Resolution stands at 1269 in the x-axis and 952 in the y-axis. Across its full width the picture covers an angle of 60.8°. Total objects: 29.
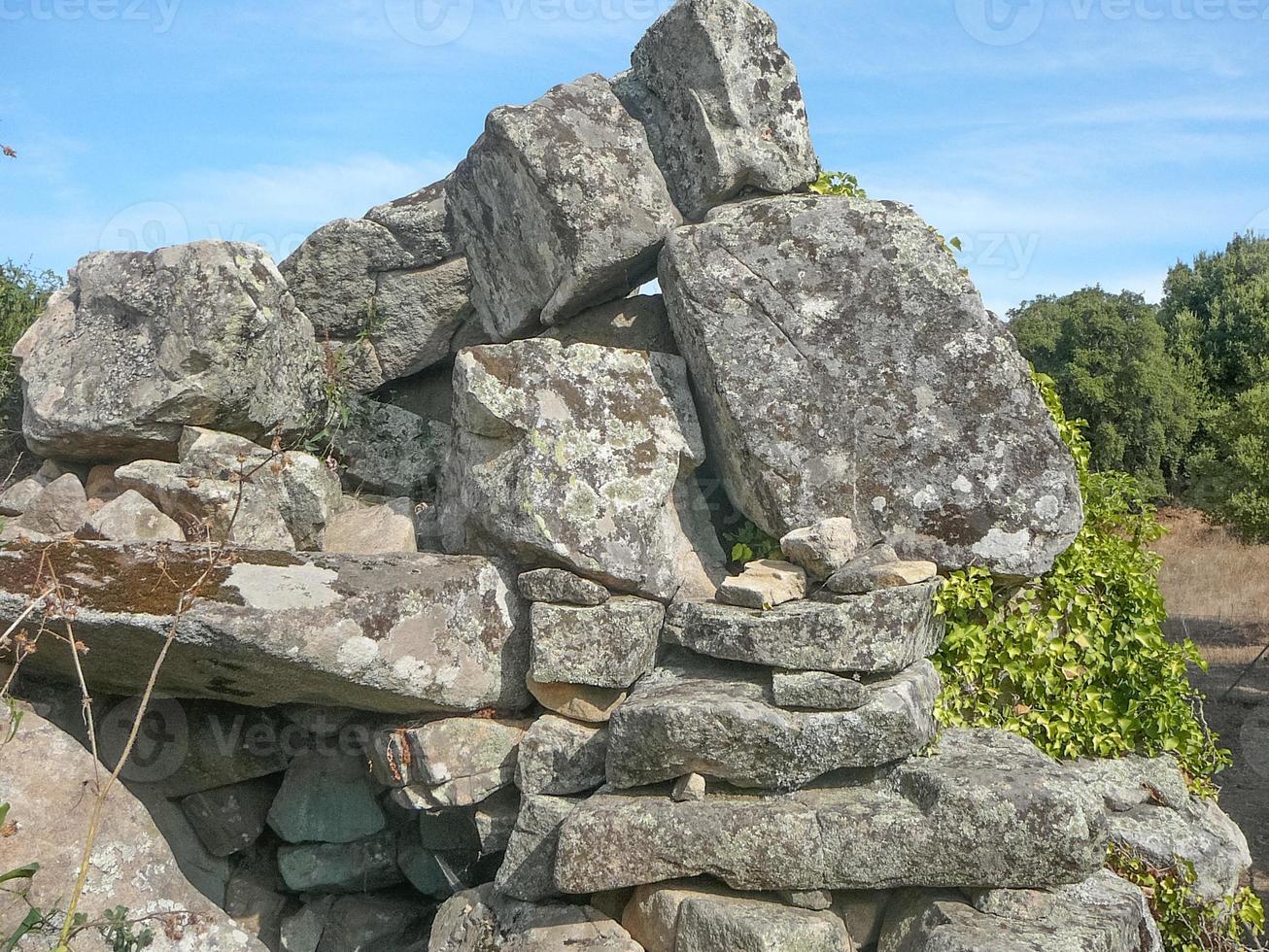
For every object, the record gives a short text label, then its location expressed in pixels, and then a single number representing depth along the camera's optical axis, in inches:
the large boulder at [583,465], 217.5
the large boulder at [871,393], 223.6
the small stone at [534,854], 191.8
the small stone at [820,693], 189.2
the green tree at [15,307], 311.0
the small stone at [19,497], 255.9
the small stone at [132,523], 234.8
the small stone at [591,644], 212.5
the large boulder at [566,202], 242.4
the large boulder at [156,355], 252.4
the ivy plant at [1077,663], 228.1
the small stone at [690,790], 185.9
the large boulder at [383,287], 293.0
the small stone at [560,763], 204.7
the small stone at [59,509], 243.9
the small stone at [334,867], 248.5
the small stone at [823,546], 213.3
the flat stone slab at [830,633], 195.6
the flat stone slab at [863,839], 175.2
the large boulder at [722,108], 247.4
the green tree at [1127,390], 824.3
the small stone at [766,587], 206.5
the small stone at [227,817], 243.4
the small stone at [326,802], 248.4
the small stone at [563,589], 215.0
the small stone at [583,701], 215.5
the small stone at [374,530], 253.3
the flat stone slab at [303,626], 196.4
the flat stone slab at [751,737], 183.2
